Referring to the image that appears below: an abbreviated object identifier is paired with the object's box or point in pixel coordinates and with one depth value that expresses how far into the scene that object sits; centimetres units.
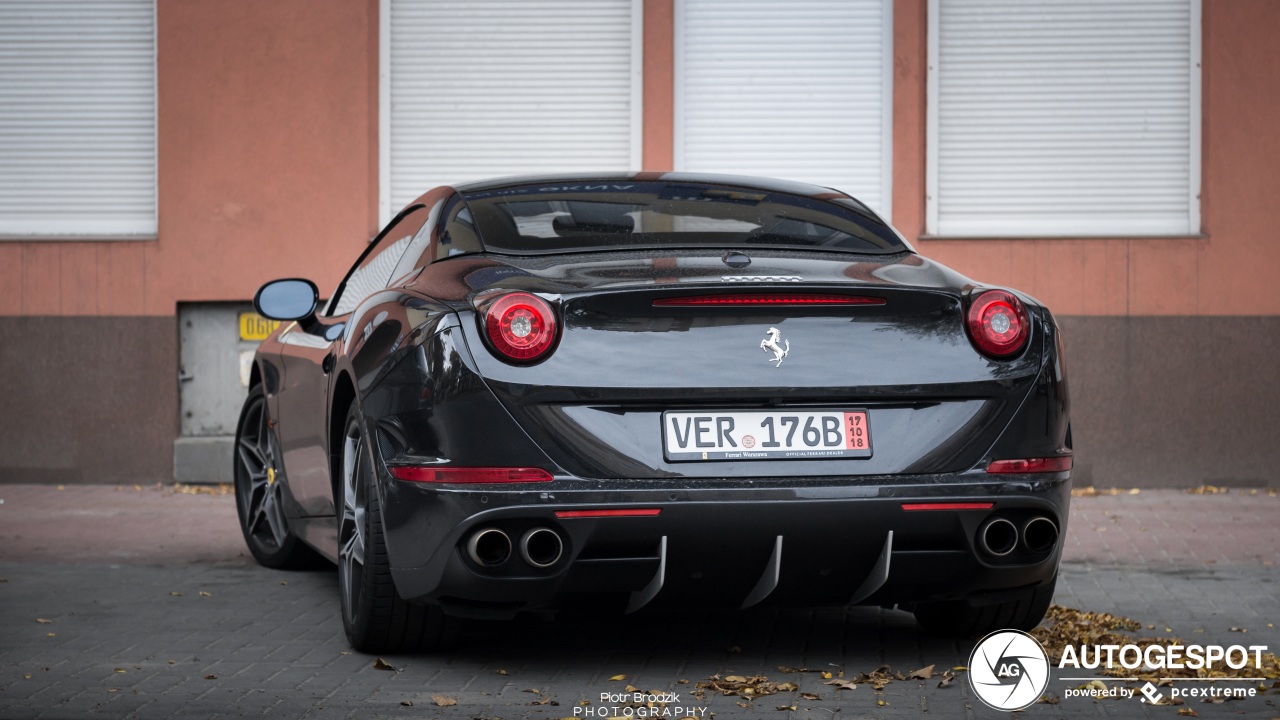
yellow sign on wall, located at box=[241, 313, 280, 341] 1126
